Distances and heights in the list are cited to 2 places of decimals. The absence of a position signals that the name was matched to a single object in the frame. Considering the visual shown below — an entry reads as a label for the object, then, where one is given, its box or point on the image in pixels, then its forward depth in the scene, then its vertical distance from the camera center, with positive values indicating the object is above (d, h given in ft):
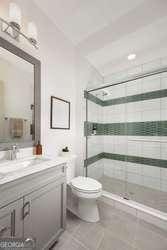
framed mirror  4.15 +1.13
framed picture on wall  5.80 +0.71
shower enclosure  7.80 -0.67
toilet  5.07 -2.72
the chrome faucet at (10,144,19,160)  4.00 -0.77
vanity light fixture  3.99 +3.31
